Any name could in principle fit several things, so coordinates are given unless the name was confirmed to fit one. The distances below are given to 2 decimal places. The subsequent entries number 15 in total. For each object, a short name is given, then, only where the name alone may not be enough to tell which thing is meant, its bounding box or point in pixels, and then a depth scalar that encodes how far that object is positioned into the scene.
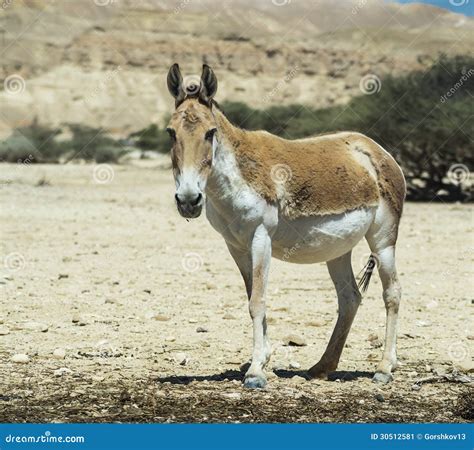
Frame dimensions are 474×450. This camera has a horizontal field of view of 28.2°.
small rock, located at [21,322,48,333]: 10.08
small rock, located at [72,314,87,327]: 10.45
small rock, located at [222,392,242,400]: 7.26
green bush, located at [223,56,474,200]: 26.47
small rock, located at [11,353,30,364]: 8.61
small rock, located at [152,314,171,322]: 10.78
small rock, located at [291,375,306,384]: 8.11
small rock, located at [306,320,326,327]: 10.69
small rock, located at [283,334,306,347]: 9.77
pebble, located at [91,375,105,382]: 7.95
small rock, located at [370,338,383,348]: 9.84
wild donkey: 7.36
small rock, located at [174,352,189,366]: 8.81
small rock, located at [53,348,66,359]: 8.90
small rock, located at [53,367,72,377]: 8.12
